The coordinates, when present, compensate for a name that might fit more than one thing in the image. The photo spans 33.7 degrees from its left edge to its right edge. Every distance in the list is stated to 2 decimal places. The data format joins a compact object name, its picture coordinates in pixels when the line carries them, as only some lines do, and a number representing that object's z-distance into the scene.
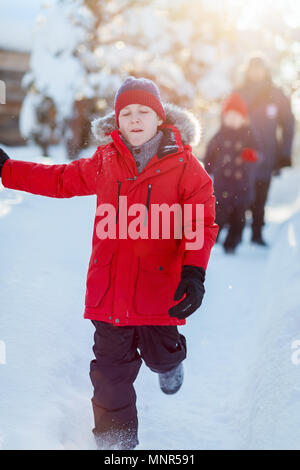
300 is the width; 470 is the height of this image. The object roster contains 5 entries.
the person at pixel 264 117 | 5.85
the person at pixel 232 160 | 5.43
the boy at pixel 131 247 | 2.18
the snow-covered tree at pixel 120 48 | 10.10
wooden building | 18.30
